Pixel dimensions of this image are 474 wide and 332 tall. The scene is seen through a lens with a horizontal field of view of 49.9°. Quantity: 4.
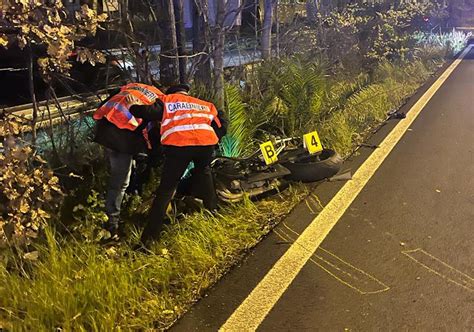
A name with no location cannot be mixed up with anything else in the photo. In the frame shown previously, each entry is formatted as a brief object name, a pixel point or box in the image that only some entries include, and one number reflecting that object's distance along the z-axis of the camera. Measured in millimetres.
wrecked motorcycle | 4754
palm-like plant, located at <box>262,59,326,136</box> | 6863
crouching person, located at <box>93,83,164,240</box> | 3863
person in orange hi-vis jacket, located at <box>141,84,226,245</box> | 3867
